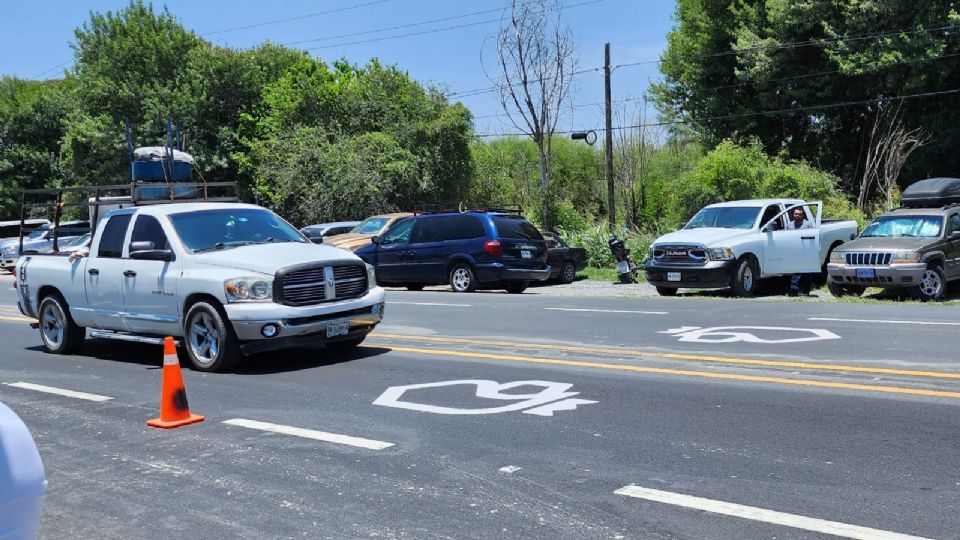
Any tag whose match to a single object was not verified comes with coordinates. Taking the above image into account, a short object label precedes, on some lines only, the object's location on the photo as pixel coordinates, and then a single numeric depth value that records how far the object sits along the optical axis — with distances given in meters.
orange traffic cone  7.41
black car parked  23.70
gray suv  16.44
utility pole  30.02
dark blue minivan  20.80
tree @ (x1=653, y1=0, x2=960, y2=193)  31.14
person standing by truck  19.30
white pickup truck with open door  18.22
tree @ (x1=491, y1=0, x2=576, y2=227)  34.09
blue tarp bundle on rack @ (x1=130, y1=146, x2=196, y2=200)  15.12
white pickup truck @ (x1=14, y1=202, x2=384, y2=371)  9.70
